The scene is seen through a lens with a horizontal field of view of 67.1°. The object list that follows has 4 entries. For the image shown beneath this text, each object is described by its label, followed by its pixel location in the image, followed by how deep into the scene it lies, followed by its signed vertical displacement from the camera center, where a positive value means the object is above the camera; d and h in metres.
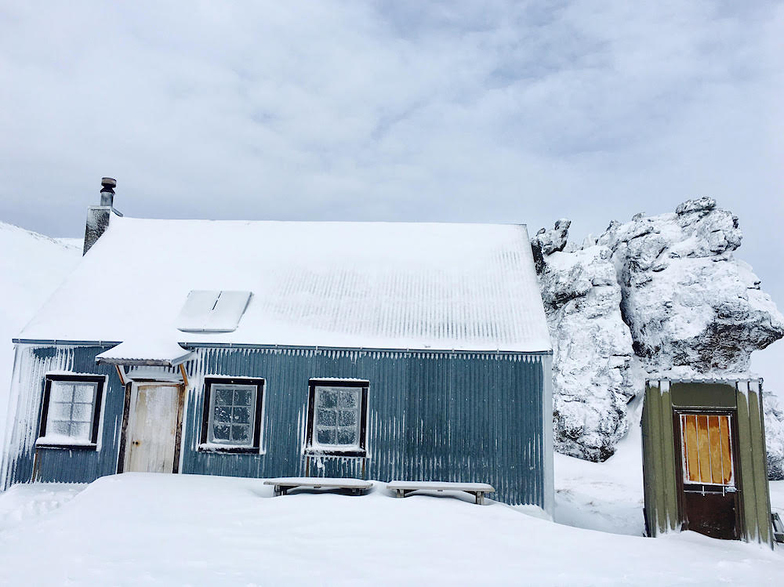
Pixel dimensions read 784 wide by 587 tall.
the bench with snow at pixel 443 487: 11.12 -1.43
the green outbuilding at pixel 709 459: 10.46 -0.75
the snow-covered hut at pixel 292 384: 12.47 +0.46
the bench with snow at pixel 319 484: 11.26 -1.44
